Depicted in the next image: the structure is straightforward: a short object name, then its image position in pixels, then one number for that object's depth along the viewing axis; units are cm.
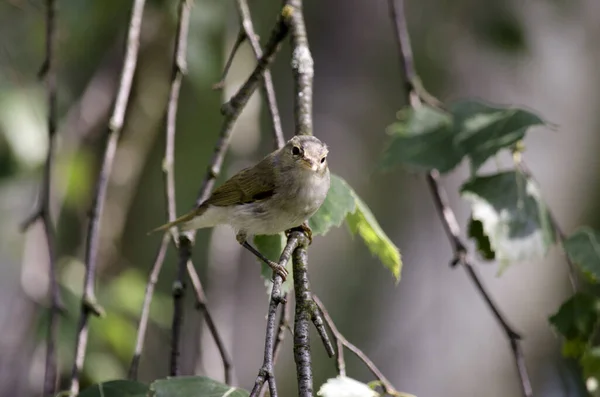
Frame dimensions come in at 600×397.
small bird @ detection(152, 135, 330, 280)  452
